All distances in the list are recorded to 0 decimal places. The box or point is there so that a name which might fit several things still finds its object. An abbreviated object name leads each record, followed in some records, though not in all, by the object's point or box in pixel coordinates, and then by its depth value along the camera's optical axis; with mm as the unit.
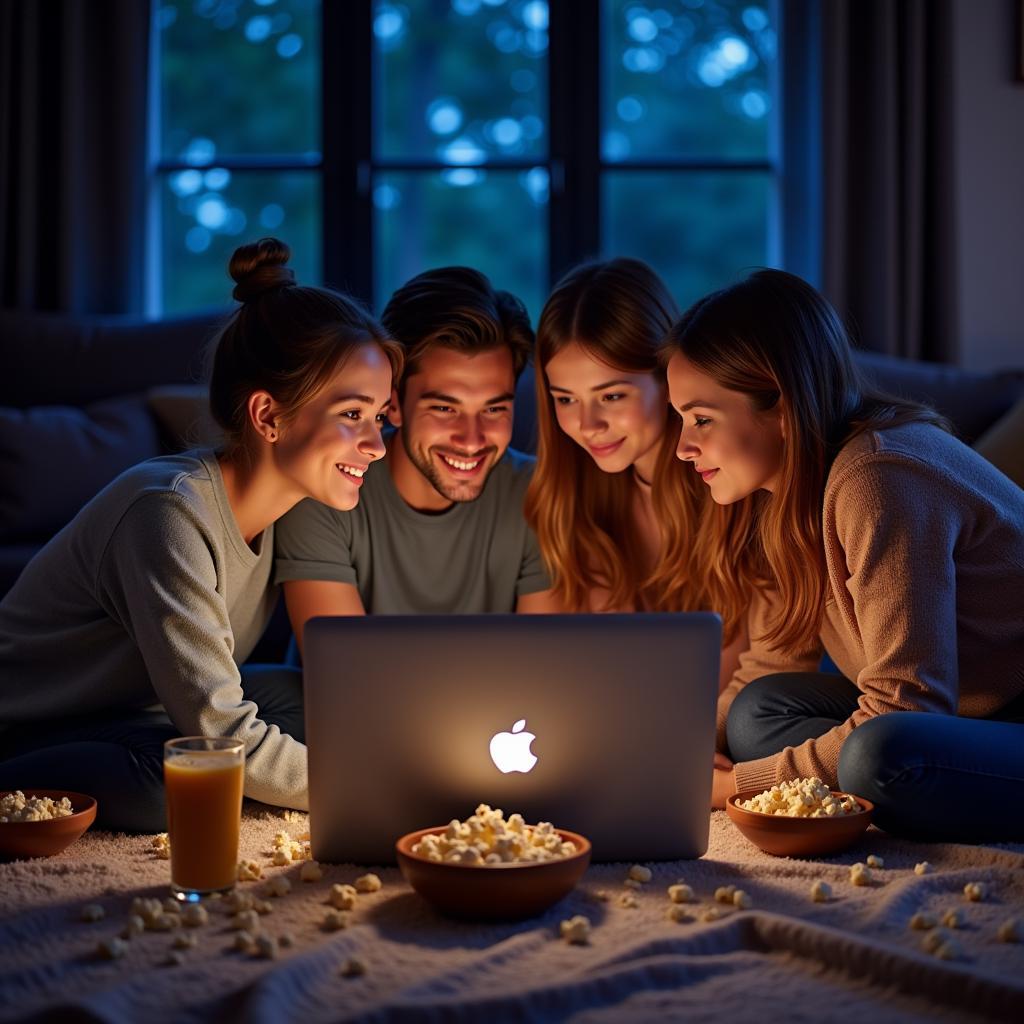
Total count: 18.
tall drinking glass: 1460
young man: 2336
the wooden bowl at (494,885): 1359
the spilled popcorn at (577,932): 1345
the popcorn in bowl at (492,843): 1386
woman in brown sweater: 1706
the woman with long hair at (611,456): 2330
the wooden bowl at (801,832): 1644
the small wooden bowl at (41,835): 1671
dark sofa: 3002
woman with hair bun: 1810
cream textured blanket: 1173
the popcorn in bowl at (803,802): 1669
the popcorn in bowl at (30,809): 1689
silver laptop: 1487
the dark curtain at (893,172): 3820
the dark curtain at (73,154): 3797
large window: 4070
